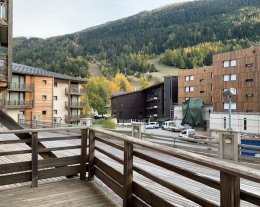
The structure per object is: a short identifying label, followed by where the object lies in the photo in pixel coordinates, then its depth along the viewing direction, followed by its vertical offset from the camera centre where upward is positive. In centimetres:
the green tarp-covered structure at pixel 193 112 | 3616 -20
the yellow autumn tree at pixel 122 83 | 7912 +918
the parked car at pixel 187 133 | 2893 -275
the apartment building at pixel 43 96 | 2860 +188
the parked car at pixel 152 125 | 4218 -254
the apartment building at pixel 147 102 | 4509 +175
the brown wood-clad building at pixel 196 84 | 3684 +434
